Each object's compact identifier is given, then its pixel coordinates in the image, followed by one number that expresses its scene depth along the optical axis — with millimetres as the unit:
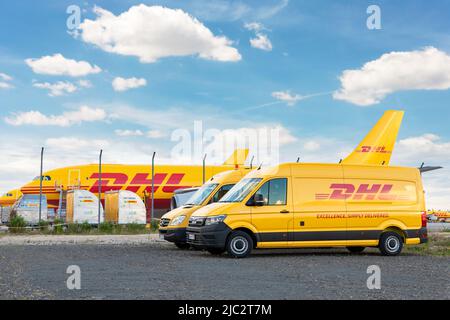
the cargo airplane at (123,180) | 41000
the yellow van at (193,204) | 18422
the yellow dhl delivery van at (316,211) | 15797
